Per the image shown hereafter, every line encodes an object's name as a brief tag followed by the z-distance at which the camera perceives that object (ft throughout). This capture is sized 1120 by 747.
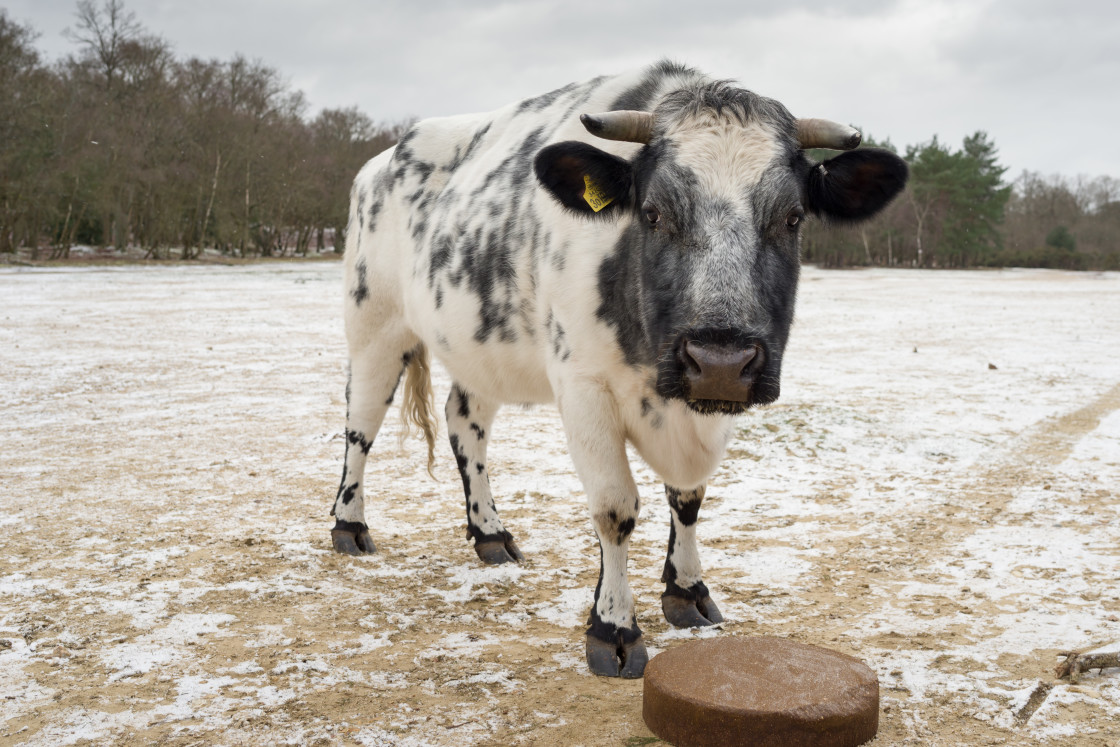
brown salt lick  9.46
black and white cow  10.72
